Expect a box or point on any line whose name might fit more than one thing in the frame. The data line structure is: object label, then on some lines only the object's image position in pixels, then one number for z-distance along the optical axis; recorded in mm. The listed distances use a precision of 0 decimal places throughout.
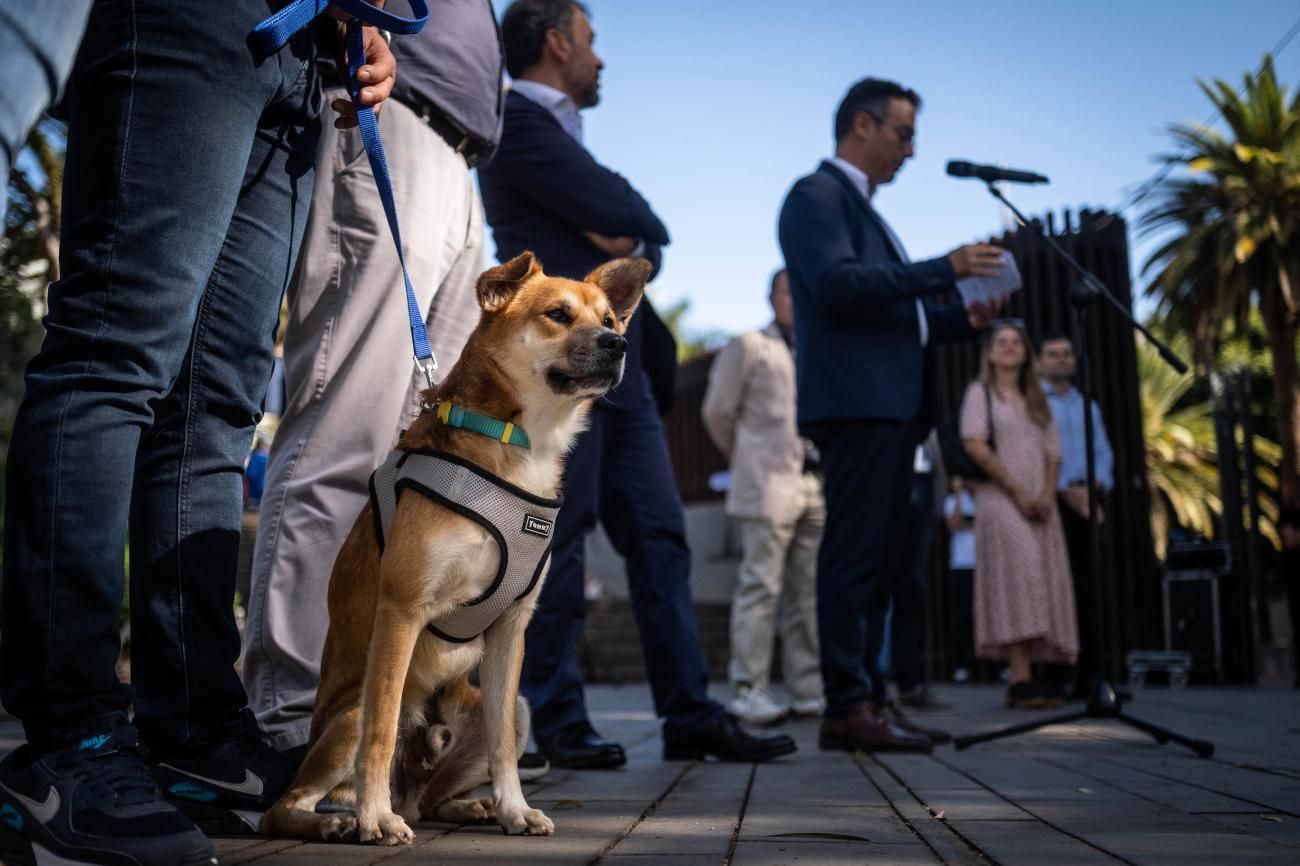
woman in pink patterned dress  7930
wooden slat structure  13523
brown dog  2377
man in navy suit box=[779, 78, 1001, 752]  4695
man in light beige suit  7434
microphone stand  4676
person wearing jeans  1941
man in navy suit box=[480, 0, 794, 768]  4188
